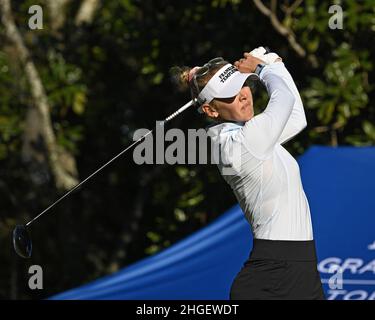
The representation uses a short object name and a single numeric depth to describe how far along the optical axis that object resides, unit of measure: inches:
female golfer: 309.1
